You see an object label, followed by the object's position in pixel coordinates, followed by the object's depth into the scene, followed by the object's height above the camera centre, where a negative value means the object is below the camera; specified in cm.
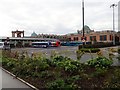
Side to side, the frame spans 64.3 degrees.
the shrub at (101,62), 475 -102
